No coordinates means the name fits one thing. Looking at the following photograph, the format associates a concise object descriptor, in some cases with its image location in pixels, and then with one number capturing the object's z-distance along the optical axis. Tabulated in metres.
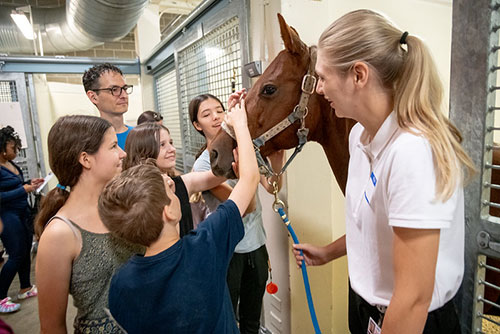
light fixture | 3.99
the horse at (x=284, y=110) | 1.24
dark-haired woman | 2.97
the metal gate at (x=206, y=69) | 2.24
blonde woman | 0.60
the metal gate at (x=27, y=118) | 4.15
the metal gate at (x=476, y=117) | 0.79
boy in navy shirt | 0.81
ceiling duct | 3.22
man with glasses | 2.15
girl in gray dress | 0.94
